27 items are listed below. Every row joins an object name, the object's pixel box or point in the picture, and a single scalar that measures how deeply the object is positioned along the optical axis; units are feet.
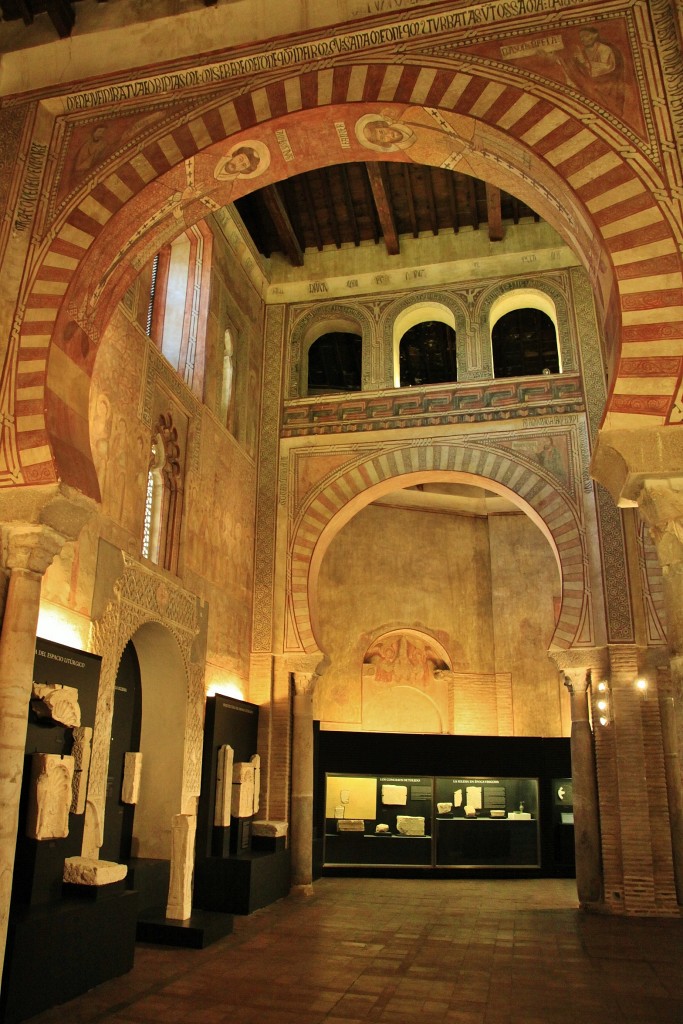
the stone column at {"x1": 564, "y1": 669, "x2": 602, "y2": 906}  32.19
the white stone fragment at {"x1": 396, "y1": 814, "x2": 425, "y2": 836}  42.42
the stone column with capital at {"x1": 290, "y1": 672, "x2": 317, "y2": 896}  35.29
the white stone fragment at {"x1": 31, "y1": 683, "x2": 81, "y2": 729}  20.22
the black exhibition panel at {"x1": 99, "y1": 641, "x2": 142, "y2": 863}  27.04
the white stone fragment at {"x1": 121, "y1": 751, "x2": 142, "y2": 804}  27.33
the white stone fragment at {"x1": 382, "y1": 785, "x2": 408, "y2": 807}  42.91
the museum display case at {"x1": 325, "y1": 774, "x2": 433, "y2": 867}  42.04
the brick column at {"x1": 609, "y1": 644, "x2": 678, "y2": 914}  30.71
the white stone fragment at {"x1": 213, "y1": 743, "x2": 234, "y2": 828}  30.76
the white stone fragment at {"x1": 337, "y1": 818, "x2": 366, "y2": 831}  42.37
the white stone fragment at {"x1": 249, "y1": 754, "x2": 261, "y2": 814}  34.12
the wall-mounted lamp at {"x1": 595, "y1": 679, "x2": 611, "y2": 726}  33.06
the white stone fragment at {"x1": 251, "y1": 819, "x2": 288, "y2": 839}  33.88
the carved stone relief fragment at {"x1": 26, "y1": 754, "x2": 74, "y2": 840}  19.10
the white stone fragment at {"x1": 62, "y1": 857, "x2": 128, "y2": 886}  19.58
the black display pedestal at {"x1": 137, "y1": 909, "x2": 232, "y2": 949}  23.48
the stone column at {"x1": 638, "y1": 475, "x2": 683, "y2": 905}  15.11
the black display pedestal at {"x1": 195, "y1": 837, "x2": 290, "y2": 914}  29.73
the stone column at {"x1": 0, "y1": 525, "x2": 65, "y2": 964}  15.93
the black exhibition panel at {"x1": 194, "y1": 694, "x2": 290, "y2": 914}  29.84
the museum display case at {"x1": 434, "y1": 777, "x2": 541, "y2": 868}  42.29
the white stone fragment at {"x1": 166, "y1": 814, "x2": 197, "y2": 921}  24.64
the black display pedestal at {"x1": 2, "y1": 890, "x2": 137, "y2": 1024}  16.70
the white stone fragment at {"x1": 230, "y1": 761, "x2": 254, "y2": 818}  32.17
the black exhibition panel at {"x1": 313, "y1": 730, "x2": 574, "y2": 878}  42.06
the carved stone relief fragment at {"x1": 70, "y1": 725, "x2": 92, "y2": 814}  21.17
